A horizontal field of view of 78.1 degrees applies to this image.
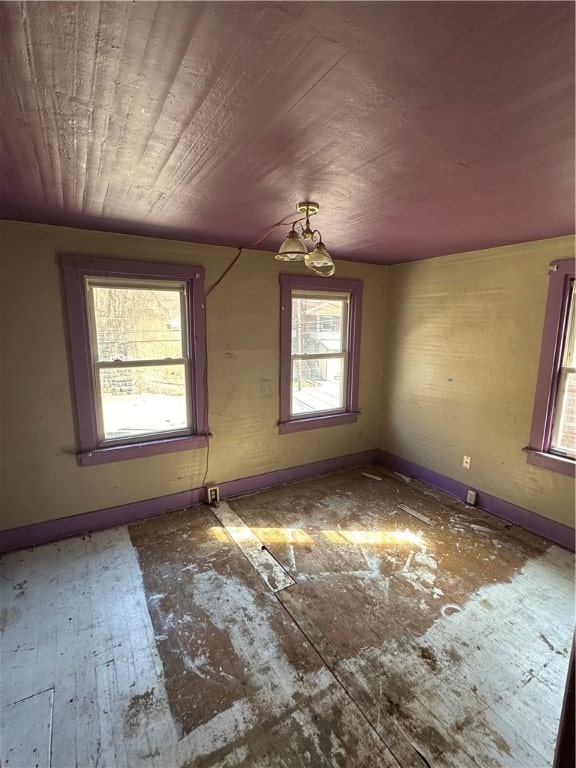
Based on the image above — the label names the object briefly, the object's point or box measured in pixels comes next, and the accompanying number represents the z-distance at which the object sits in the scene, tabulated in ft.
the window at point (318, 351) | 11.37
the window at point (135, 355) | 8.51
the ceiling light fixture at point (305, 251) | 6.03
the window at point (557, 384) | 8.41
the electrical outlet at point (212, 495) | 10.42
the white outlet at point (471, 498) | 10.40
